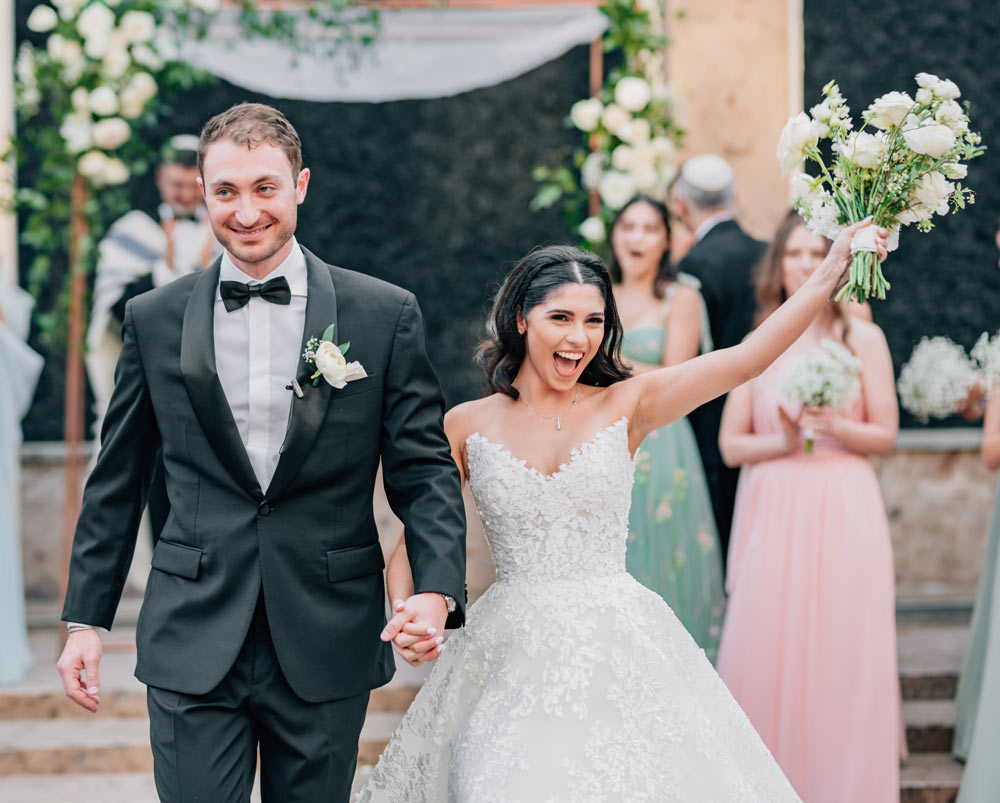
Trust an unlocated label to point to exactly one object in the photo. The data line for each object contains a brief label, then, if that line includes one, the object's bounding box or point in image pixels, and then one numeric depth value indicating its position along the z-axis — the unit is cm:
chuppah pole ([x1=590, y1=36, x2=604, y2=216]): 634
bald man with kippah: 557
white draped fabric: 629
